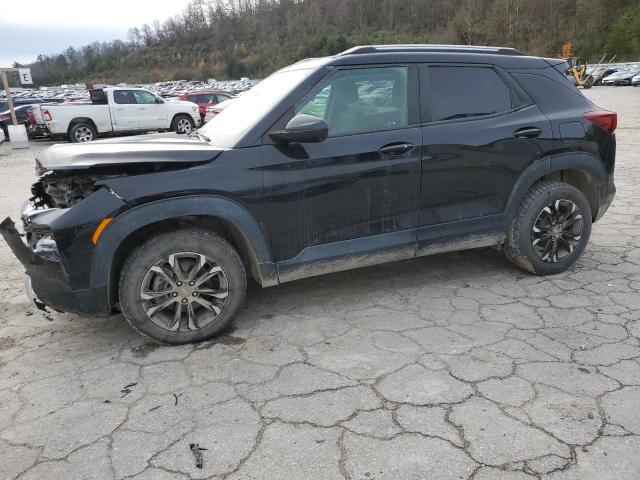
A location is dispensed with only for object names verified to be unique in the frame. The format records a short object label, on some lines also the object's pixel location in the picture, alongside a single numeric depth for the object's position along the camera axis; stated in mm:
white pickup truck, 16000
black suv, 2990
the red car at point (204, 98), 20422
